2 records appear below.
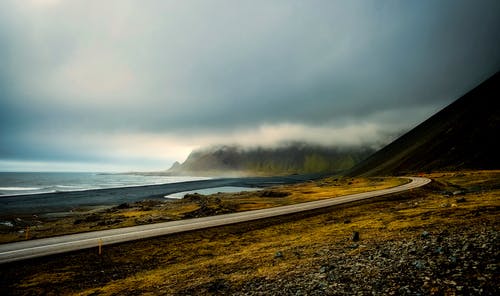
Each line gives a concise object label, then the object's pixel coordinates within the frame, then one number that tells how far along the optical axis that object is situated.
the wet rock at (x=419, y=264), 12.14
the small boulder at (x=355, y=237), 20.56
